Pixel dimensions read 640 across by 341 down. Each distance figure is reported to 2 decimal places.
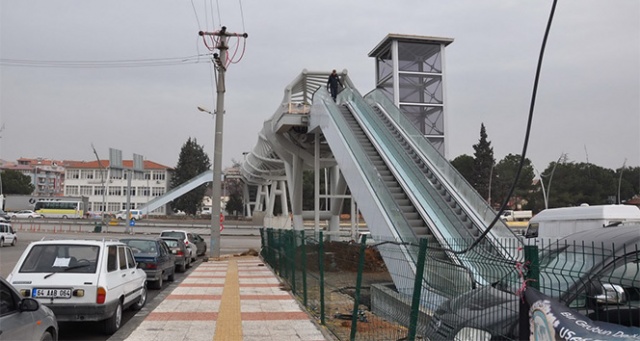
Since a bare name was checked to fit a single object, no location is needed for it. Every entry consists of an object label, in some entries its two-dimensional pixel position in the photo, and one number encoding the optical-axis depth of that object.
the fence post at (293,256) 13.10
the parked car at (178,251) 19.95
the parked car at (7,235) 30.50
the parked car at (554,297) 3.44
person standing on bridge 27.84
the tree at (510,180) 75.81
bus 81.19
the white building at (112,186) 109.62
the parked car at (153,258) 14.42
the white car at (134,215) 76.32
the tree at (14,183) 111.31
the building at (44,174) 162.50
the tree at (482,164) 80.44
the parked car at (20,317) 5.04
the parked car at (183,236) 24.12
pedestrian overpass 14.27
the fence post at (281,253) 16.34
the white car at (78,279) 8.29
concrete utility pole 26.73
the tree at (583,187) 66.19
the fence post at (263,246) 24.77
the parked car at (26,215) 71.33
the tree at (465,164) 84.78
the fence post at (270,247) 20.77
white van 14.86
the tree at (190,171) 103.00
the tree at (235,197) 119.06
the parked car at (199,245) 28.39
